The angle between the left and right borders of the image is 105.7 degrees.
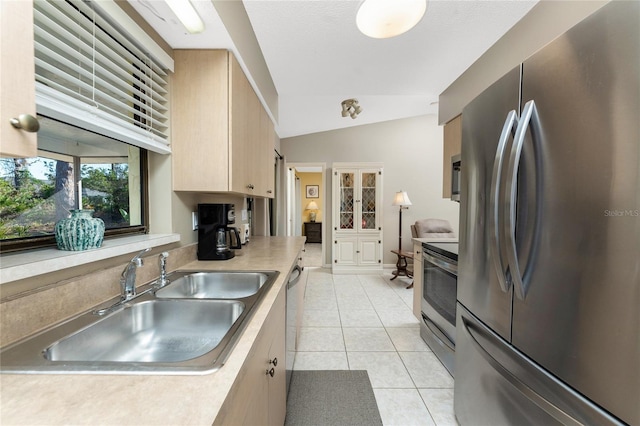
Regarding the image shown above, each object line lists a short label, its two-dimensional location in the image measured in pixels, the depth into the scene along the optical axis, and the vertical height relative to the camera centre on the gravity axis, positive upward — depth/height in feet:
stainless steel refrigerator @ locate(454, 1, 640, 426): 1.96 -0.22
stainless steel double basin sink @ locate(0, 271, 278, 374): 1.80 -1.26
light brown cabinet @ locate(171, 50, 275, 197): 4.40 +1.61
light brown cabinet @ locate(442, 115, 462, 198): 7.38 +1.98
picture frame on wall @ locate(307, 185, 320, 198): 26.86 +1.92
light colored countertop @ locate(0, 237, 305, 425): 1.38 -1.20
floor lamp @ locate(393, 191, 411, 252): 13.88 +0.50
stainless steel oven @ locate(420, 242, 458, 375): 5.66 -2.34
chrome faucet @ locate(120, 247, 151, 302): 3.04 -0.91
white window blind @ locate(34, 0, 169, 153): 2.48 +1.74
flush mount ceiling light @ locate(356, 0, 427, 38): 3.65 +3.03
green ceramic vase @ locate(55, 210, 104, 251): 2.74 -0.27
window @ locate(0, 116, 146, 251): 2.53 +0.30
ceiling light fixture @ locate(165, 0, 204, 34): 3.21 +2.72
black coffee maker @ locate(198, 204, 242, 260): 5.10 -0.52
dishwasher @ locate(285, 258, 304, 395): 4.74 -2.34
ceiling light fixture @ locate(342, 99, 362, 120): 10.78 +4.60
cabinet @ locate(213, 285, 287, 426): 1.82 -1.77
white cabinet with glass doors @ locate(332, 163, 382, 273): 14.49 -0.65
